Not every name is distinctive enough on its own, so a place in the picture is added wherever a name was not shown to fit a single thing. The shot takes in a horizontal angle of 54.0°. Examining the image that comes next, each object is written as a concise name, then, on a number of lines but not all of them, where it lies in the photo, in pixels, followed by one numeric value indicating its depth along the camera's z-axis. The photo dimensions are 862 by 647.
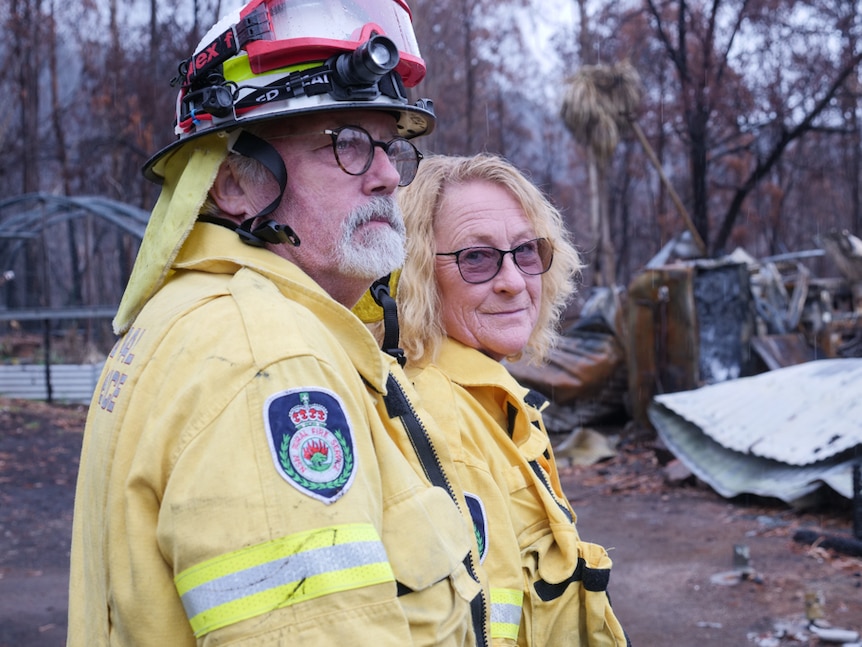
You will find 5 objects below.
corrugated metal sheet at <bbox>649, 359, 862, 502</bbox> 7.48
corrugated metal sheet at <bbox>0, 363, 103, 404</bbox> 14.66
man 1.25
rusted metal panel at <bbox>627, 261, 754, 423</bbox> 10.80
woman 2.25
